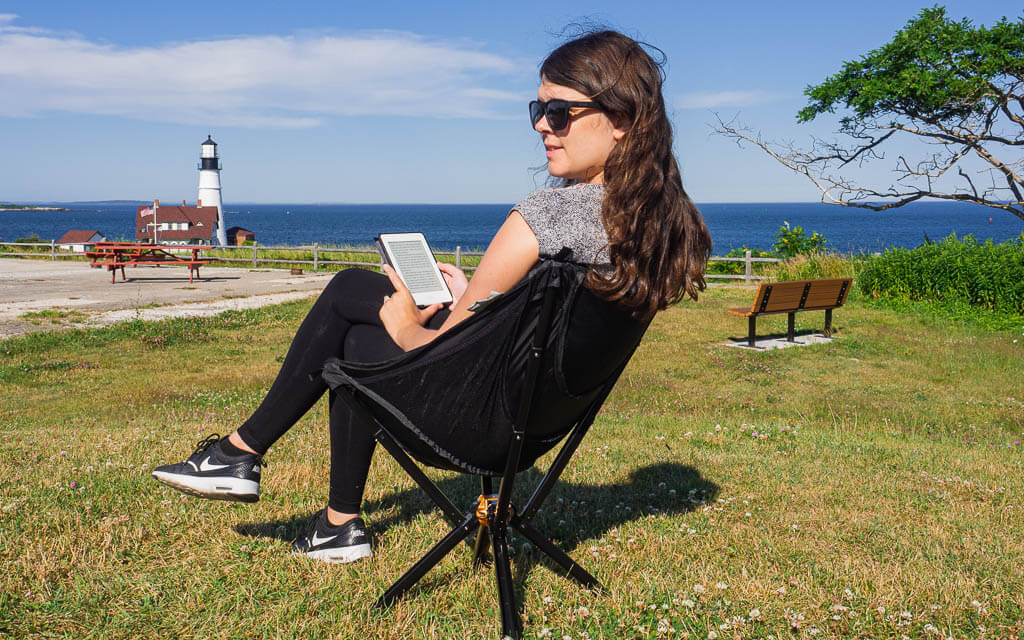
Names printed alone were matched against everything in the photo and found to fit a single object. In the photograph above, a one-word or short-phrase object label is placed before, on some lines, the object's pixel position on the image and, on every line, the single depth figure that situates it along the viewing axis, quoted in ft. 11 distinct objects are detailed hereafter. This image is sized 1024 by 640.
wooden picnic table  74.38
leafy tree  48.57
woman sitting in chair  6.95
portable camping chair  6.99
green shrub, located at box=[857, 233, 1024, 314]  42.88
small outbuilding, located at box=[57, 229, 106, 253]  131.13
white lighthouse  157.28
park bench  36.29
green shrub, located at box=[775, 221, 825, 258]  71.67
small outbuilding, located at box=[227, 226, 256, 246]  187.47
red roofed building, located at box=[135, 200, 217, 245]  125.29
